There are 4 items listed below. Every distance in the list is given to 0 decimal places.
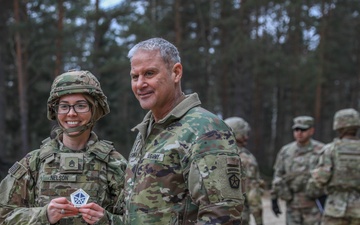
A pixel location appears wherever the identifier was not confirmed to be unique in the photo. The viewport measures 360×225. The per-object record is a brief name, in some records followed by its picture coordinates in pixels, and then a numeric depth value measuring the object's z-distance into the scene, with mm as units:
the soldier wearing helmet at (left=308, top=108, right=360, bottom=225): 7441
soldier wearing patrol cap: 8805
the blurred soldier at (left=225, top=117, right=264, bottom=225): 7434
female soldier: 3619
